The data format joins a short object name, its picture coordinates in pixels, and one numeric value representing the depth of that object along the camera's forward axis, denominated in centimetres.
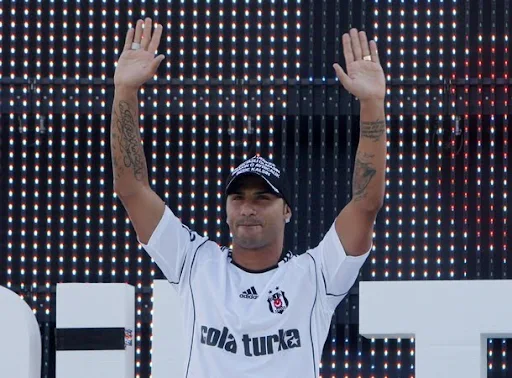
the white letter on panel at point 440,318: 1230
